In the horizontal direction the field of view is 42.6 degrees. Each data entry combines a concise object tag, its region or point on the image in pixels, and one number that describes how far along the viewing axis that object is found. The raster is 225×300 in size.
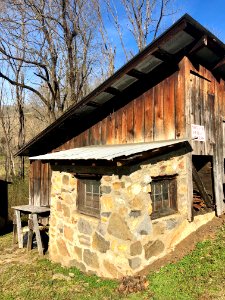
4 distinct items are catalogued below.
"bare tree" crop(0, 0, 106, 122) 15.12
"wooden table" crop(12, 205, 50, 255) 8.11
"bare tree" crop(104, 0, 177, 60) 17.31
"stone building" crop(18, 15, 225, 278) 5.45
